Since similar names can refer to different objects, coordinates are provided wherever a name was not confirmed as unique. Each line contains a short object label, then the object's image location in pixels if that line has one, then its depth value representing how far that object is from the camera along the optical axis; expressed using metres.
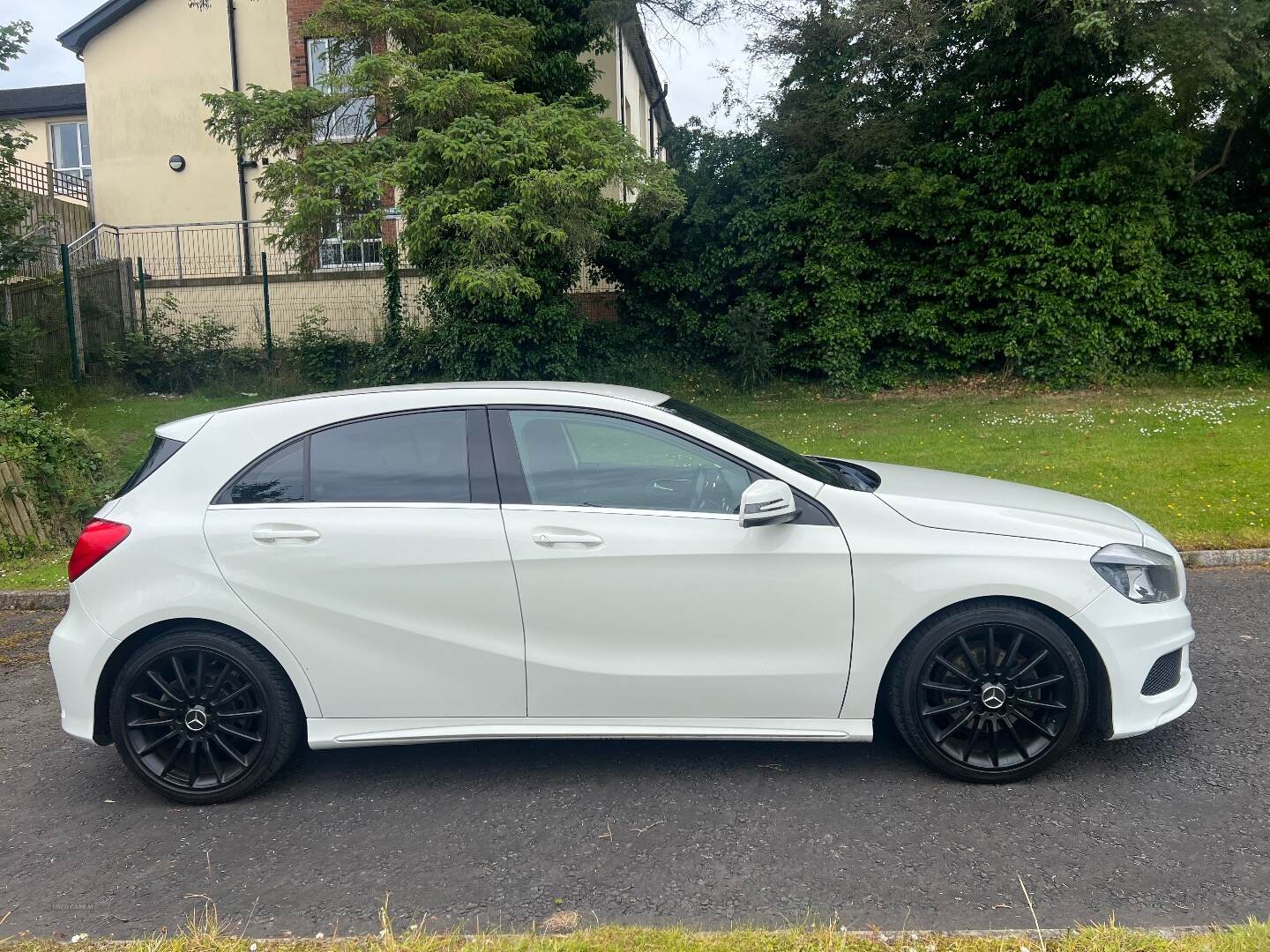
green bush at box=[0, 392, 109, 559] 9.38
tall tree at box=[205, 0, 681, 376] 13.54
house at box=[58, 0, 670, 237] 23.89
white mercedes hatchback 4.06
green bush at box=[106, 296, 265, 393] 17.12
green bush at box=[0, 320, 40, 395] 13.55
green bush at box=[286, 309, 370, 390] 17.20
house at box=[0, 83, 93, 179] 30.62
